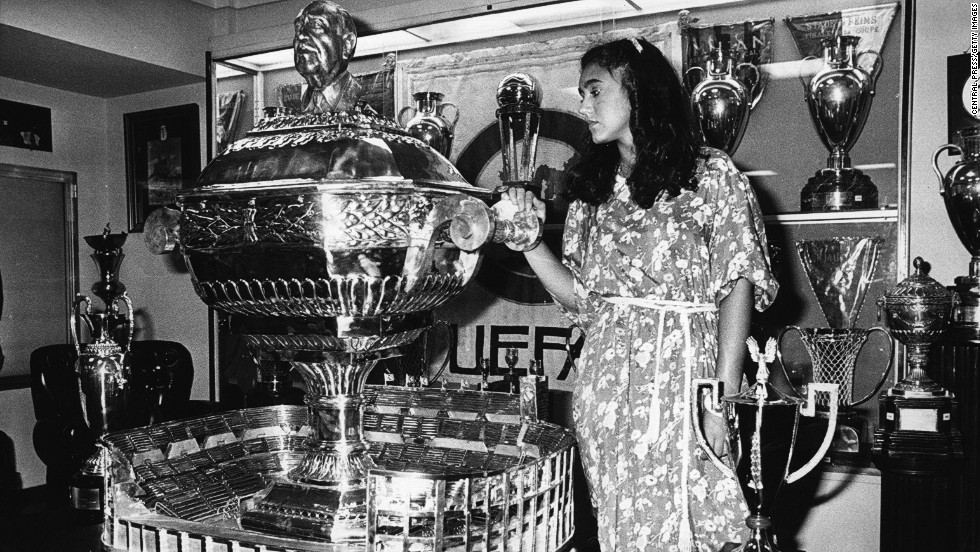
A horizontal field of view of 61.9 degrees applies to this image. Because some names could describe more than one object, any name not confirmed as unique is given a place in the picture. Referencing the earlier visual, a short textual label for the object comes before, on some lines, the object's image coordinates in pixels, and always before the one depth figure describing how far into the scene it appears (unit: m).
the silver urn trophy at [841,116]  2.03
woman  1.32
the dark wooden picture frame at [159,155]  3.78
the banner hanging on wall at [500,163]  2.52
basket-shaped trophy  1.95
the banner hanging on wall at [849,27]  2.06
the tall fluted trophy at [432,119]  2.48
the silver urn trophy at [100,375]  1.97
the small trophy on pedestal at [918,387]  1.67
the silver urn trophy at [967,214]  1.74
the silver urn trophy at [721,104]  2.11
